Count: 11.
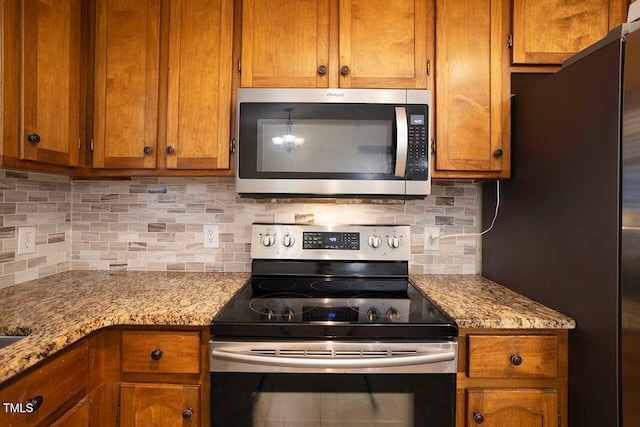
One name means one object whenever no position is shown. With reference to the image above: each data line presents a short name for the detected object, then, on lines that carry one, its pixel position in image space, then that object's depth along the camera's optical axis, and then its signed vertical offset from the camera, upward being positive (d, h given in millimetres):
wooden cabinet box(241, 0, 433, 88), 1401 +723
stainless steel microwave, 1351 +302
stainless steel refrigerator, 878 +6
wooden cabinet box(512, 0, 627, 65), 1374 +790
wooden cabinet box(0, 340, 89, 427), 763 -458
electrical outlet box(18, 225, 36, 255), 1437 -125
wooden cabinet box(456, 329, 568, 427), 1078 -533
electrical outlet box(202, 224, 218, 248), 1731 -109
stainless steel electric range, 1041 -494
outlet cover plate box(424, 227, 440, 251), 1743 -119
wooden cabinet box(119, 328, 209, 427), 1073 -542
